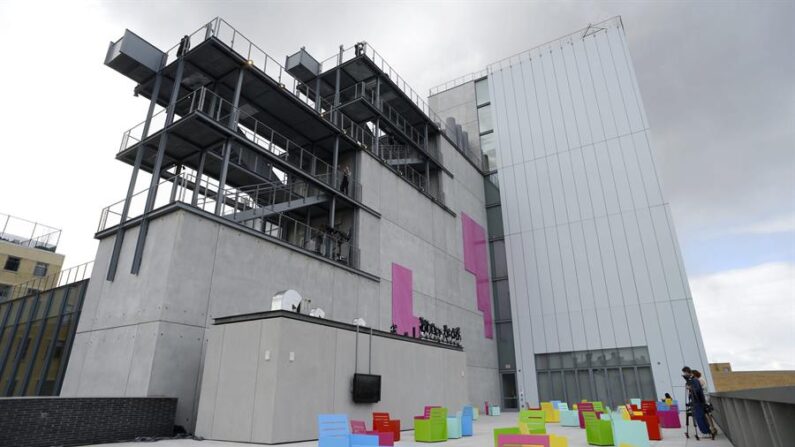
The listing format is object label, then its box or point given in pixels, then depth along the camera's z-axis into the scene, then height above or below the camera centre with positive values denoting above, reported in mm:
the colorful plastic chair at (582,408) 17069 -644
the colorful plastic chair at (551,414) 20938 -1053
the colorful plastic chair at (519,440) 5923 -629
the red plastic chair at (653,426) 12516 -967
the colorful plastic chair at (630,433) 10086 -934
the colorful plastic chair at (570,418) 18406 -1086
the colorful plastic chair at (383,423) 11805 -821
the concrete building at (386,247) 13797 +7874
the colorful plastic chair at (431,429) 12656 -1029
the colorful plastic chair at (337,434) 8245 -796
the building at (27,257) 48250 +14668
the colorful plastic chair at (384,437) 9922 -967
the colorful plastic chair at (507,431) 9188 -809
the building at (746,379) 32369 +765
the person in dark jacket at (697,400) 11945 -262
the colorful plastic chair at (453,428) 13672 -1081
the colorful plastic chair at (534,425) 10469 -785
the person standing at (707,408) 11834 -482
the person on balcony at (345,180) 24780 +11288
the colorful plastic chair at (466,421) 14453 -934
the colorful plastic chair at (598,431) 11367 -1001
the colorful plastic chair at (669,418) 16594 -1009
